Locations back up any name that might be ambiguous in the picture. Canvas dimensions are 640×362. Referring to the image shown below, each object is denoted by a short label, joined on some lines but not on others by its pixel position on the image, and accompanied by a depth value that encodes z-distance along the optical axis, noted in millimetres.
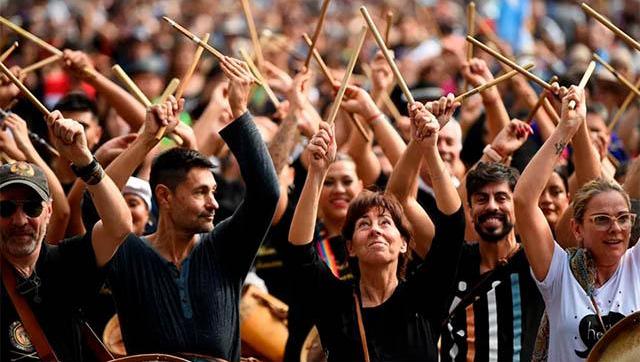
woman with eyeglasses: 13582
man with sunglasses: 13485
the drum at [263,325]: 17346
